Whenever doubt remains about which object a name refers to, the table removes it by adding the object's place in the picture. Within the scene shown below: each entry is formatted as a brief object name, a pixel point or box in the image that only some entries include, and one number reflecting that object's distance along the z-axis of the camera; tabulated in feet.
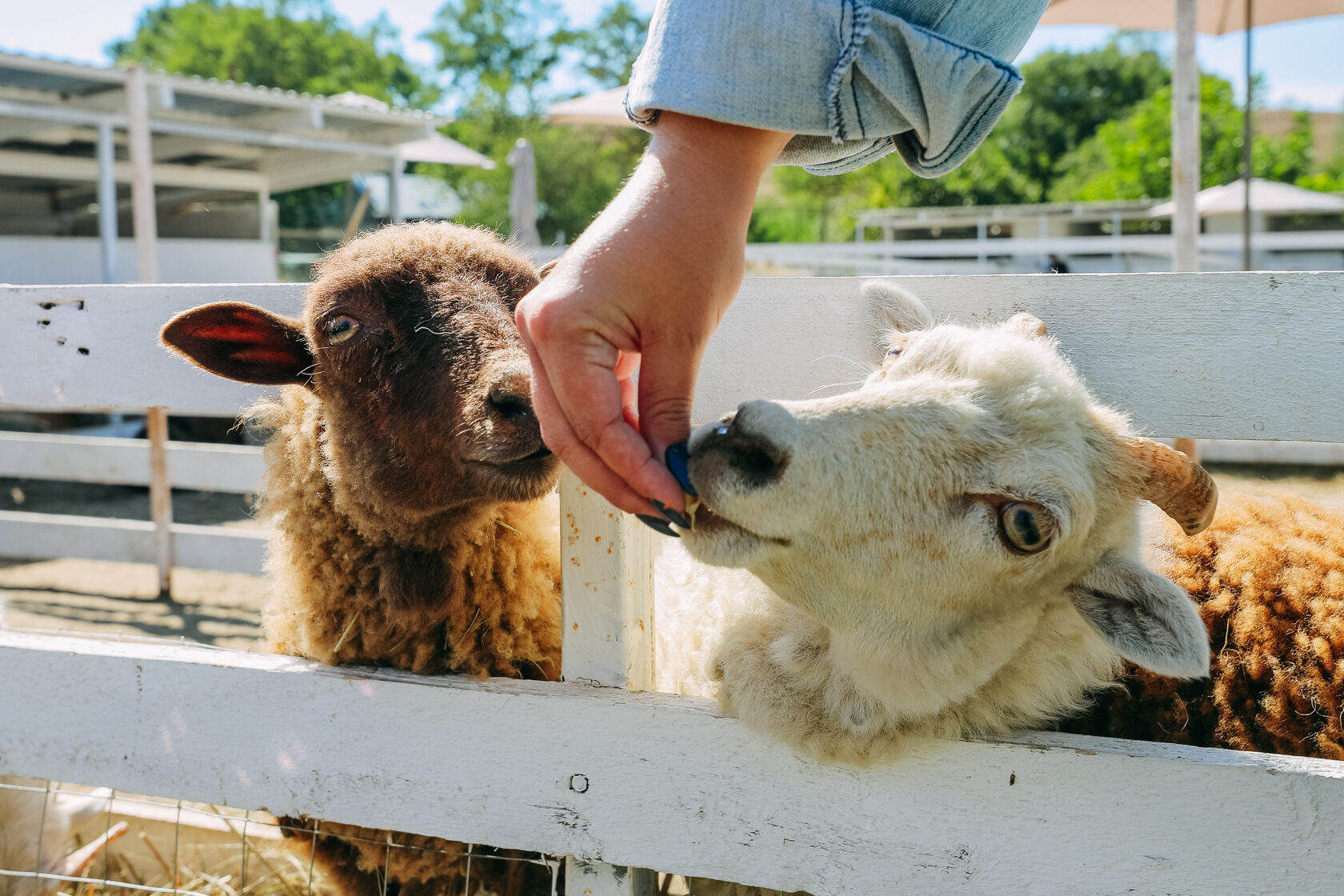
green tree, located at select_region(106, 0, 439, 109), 144.56
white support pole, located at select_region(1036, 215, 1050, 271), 67.91
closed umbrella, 45.21
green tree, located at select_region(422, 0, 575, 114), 154.10
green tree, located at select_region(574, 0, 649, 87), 158.20
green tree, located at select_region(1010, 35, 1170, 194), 173.17
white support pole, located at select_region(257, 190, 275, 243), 47.80
